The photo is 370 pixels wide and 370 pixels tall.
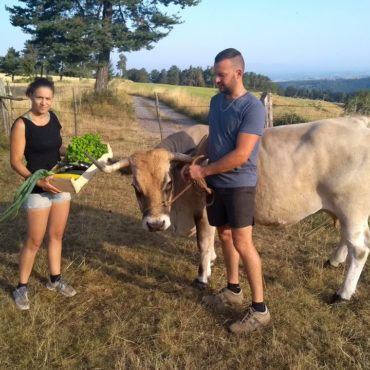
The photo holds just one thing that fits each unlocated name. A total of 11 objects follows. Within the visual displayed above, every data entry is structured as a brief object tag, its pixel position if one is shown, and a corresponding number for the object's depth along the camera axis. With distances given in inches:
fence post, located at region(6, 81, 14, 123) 567.4
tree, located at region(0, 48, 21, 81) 1366.9
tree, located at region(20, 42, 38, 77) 1097.1
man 139.0
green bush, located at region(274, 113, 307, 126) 616.4
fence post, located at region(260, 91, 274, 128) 417.1
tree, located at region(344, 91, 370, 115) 578.5
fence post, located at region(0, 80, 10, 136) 521.7
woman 159.0
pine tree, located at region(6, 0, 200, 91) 930.1
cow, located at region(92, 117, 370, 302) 167.5
